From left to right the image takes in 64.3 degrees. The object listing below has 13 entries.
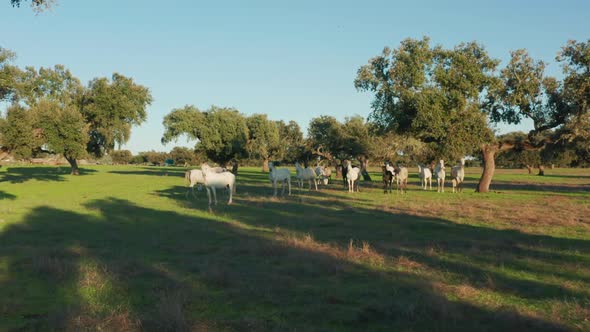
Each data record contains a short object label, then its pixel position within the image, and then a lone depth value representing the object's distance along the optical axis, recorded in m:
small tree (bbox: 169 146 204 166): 164.00
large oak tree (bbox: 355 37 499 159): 30.89
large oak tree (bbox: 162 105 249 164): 63.50
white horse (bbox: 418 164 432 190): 36.68
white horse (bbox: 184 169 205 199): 27.98
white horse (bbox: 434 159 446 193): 33.89
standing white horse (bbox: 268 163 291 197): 30.16
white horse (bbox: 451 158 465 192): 34.57
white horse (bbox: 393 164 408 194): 33.22
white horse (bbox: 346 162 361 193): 33.16
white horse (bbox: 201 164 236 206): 24.22
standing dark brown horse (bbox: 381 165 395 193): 32.21
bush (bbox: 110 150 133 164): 195.25
